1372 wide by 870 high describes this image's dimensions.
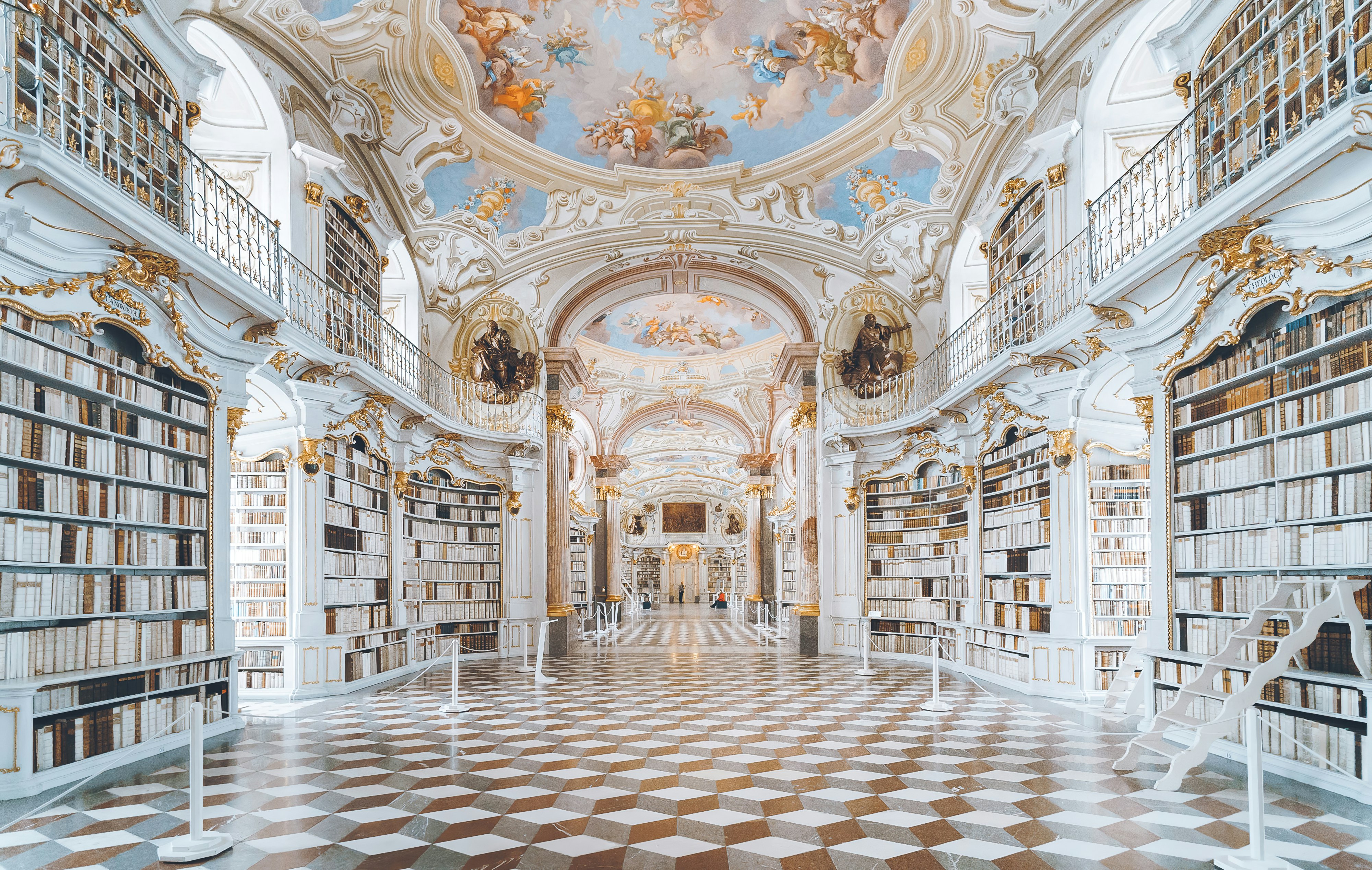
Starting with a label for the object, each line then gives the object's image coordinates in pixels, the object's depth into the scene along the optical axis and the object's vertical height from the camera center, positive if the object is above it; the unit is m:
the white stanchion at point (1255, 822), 4.00 -1.46
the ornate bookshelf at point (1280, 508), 5.55 -0.10
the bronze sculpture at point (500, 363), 15.65 +2.37
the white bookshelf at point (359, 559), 10.55 -0.71
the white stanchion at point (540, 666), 10.52 -2.01
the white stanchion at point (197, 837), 4.27 -1.60
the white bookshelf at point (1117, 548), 9.60 -0.56
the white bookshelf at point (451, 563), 13.41 -0.98
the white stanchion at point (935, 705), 8.77 -2.03
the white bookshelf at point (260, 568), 9.92 -0.72
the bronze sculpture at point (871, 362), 15.43 +2.31
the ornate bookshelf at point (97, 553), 5.72 -0.35
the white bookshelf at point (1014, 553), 10.27 -0.69
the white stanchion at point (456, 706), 8.75 -1.99
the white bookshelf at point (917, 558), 13.30 -0.95
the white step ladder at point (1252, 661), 5.25 -1.02
